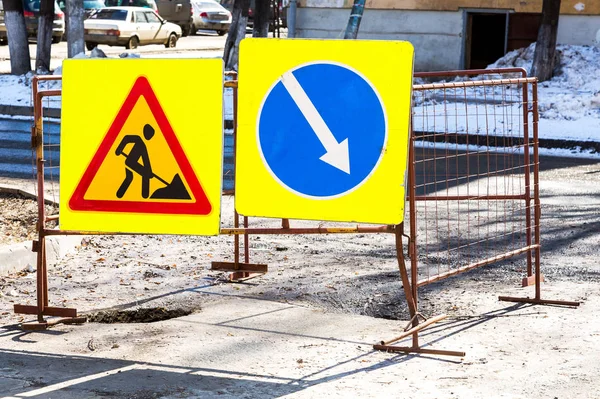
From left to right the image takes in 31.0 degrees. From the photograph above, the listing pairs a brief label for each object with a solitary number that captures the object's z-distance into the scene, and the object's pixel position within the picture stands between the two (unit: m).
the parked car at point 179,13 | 43.59
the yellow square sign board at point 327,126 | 5.66
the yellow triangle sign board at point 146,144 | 5.86
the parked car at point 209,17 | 43.91
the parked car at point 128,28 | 36.06
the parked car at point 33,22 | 35.41
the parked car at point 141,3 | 43.50
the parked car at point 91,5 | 41.39
